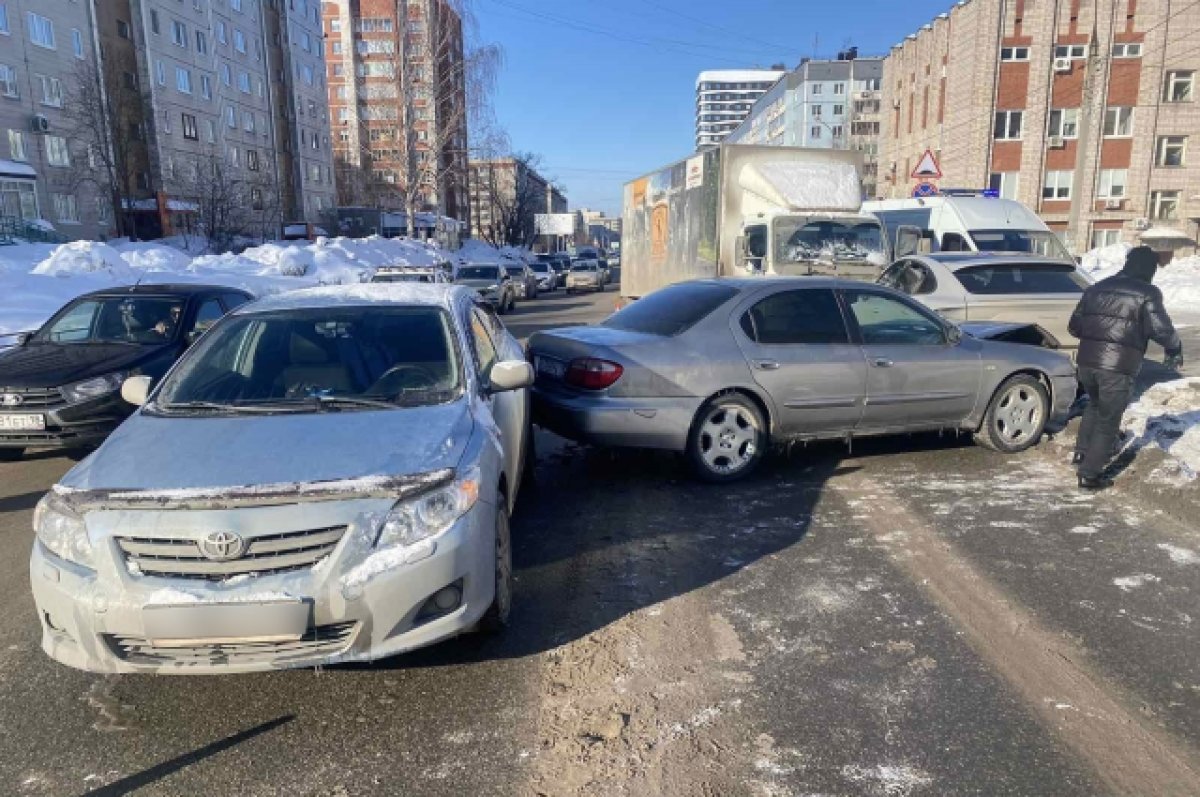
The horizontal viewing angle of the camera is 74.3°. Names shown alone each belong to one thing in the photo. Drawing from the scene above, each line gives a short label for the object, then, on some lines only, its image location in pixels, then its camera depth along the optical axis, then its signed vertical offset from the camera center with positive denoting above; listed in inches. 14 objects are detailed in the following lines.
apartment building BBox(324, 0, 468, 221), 1471.5 +290.4
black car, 236.7 -32.9
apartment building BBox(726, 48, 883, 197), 3348.9 +607.1
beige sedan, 373.7 -21.9
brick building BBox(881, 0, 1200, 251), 1483.8 +248.0
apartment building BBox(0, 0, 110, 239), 1467.8 +263.8
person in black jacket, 215.2 -27.4
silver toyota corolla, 110.4 -41.3
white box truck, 448.5 +17.0
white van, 591.2 +10.4
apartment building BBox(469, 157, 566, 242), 2851.9 +215.5
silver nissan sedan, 223.9 -38.3
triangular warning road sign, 675.4 +62.1
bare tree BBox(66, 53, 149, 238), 1419.8 +239.8
